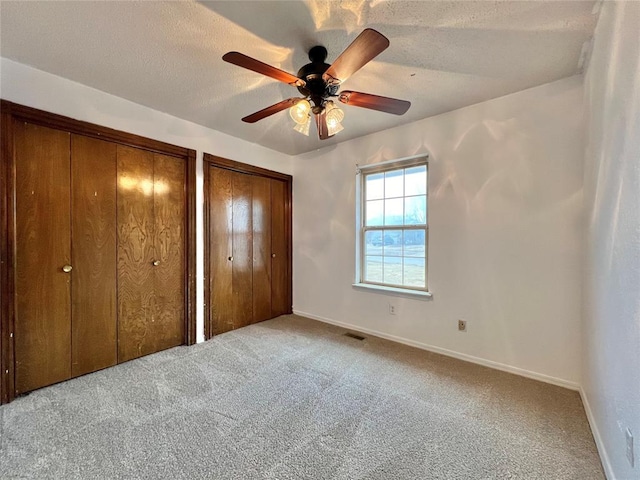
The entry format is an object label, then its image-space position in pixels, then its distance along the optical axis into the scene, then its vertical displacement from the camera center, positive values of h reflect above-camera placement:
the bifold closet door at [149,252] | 2.55 -0.16
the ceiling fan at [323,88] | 1.42 +0.94
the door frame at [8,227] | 1.91 +0.07
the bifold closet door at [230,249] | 3.25 -0.16
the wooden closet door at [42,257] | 2.01 -0.16
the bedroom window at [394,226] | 2.98 +0.12
